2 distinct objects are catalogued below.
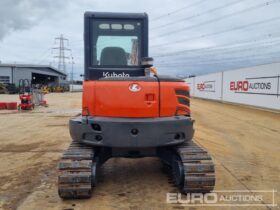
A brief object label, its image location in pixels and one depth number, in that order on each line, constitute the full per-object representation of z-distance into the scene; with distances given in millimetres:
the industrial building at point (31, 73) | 37169
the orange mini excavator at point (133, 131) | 3179
